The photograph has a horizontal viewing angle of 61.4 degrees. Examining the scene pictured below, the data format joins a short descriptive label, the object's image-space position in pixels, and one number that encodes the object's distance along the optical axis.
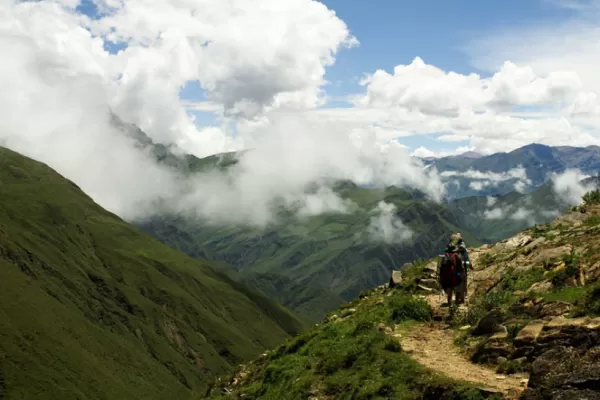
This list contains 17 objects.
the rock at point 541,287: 26.19
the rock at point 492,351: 20.92
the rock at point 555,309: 22.27
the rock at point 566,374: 13.84
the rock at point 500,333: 22.01
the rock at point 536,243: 35.94
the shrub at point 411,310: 30.08
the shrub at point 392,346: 23.86
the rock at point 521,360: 19.45
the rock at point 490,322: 23.77
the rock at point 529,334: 20.08
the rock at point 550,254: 30.58
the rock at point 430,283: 37.06
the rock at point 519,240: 40.45
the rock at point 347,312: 36.14
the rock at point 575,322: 18.01
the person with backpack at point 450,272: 30.34
